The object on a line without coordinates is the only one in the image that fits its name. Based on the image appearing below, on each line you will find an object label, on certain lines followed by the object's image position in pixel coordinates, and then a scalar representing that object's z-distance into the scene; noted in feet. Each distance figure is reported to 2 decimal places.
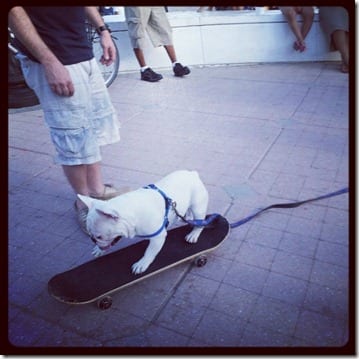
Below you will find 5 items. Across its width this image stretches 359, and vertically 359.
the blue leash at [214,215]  5.74
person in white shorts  4.60
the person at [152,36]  6.37
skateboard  5.56
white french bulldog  5.09
